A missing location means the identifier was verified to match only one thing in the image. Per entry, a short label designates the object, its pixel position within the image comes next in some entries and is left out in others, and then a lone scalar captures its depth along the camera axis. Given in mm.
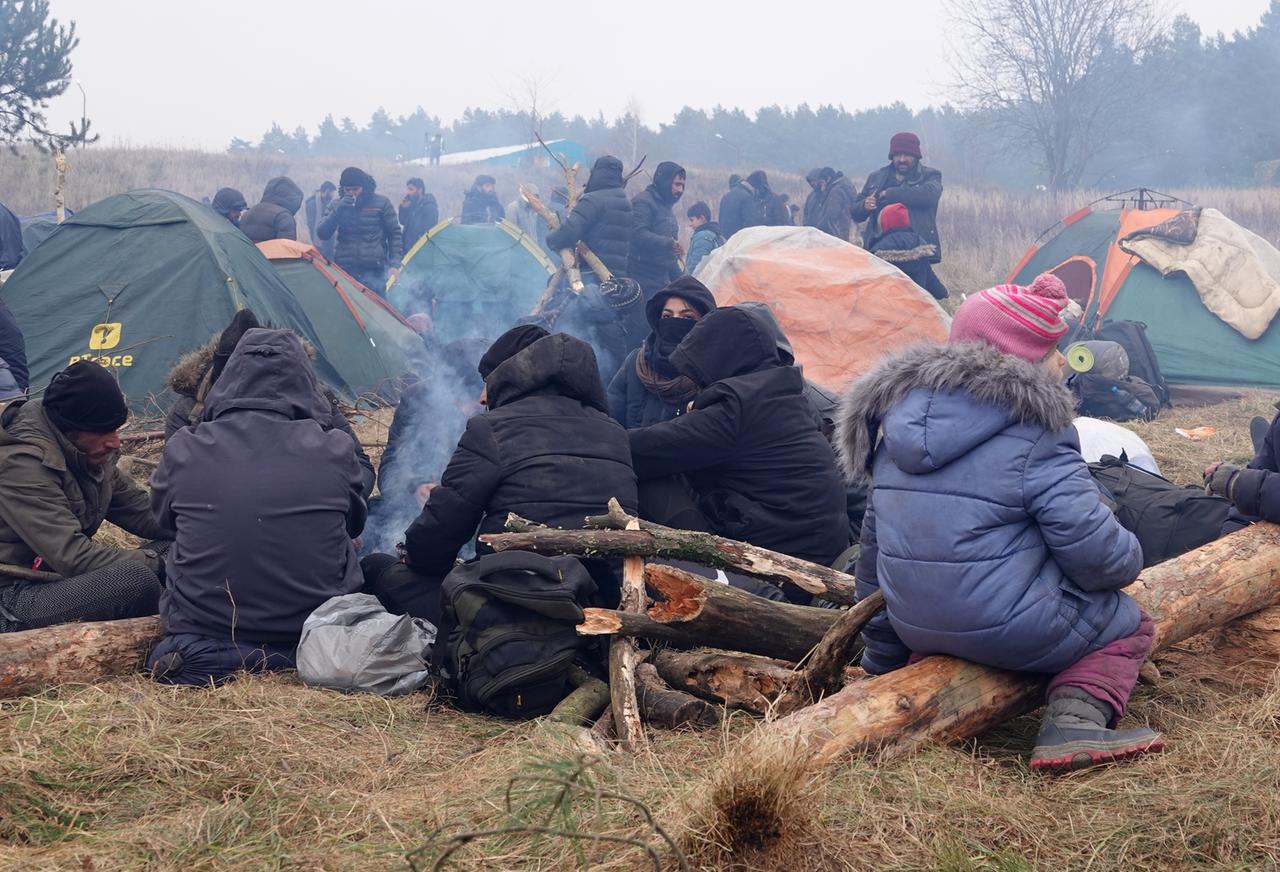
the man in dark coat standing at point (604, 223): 10656
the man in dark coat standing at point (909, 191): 11680
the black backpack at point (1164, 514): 4738
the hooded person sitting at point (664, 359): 6035
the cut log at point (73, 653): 3975
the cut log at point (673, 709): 3750
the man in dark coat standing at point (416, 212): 16766
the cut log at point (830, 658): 3508
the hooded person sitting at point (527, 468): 4465
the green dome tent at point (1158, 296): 11422
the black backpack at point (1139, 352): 10500
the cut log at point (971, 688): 3033
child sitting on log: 3115
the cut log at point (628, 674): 3627
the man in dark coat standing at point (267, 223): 10906
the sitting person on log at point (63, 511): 4379
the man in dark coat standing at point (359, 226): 12984
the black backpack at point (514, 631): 3918
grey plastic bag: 4117
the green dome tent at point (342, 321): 10031
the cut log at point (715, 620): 3812
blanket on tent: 11445
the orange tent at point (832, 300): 9320
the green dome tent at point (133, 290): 8492
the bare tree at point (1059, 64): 29359
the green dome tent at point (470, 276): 13227
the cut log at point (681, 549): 4281
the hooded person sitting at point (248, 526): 4160
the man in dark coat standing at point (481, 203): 19672
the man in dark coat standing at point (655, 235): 11039
